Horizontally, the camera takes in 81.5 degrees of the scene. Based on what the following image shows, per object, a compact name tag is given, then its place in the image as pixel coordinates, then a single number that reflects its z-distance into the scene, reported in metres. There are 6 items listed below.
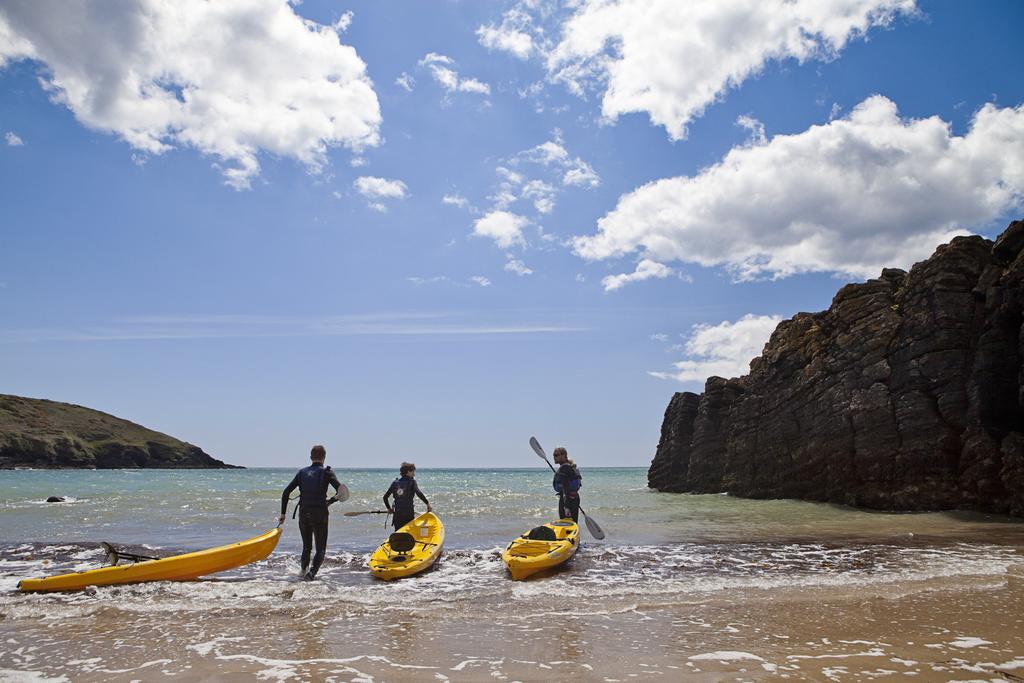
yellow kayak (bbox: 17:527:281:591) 9.09
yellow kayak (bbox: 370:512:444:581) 10.59
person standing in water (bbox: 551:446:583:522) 14.01
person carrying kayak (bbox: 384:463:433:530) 12.70
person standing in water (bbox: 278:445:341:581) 10.09
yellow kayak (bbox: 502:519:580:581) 10.57
